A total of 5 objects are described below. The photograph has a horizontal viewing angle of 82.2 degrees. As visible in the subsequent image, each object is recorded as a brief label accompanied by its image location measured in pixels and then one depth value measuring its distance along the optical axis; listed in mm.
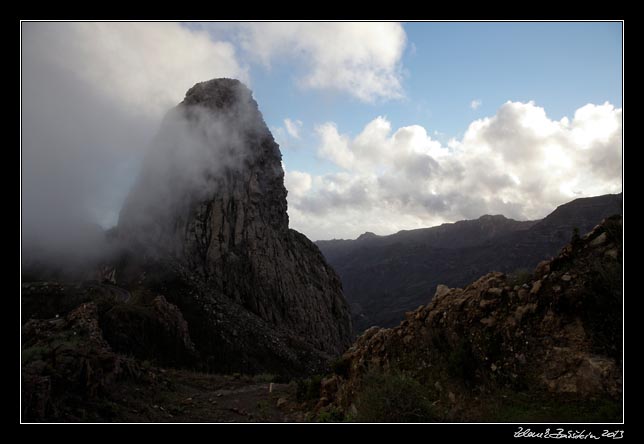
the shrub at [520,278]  10328
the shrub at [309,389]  13539
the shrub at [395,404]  7355
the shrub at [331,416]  10375
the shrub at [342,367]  13452
